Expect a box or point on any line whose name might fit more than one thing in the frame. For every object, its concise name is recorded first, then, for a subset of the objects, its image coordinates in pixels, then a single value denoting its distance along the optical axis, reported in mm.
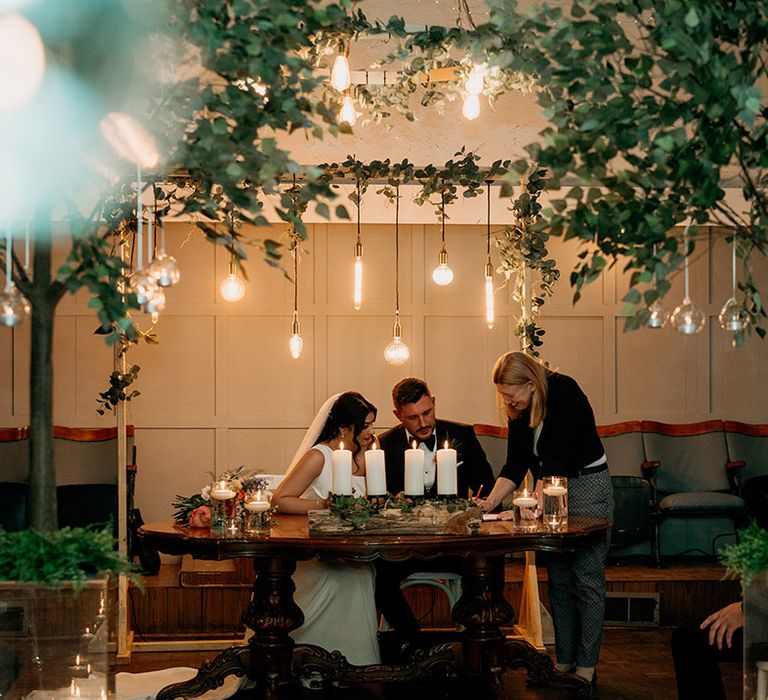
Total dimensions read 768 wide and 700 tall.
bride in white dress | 5375
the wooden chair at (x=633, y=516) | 7684
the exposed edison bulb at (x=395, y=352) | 6871
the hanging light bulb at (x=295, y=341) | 6848
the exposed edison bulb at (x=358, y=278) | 6316
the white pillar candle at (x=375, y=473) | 4992
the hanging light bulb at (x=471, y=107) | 5675
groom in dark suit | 5738
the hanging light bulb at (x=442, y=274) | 6468
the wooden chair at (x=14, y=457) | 7875
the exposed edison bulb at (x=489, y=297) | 6392
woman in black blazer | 5316
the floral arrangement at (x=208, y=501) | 4973
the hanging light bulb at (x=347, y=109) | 5595
